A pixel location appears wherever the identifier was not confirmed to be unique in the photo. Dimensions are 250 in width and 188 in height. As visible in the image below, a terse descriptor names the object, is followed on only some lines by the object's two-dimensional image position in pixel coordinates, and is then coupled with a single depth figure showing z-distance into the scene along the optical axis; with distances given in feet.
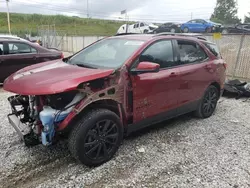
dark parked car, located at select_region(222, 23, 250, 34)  44.26
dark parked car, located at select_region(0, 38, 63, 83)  18.72
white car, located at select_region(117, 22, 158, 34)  66.68
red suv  7.43
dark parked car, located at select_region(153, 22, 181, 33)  62.16
